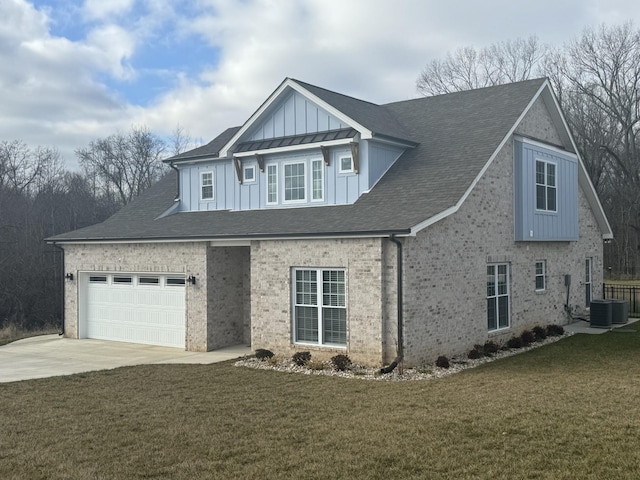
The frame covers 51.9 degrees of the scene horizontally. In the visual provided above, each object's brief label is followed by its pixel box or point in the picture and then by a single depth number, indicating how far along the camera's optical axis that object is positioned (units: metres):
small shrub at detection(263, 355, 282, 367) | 14.72
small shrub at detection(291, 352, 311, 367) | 14.40
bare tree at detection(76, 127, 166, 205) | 53.34
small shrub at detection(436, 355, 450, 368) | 14.05
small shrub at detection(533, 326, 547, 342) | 18.00
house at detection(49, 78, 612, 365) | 14.38
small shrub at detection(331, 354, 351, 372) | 13.83
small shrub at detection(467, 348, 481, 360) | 15.23
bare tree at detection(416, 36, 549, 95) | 45.94
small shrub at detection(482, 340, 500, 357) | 15.82
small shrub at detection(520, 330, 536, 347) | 17.28
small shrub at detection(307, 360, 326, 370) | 13.95
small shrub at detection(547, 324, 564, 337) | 18.70
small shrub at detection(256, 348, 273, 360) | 15.24
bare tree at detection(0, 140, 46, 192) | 43.94
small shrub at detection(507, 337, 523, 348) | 16.83
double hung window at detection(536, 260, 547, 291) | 19.48
